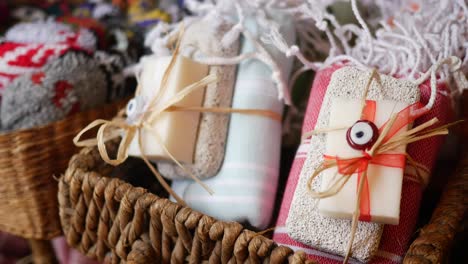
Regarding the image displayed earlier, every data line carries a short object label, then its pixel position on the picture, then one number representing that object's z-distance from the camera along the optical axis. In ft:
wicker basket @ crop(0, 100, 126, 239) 2.05
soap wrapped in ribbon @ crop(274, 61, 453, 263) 1.56
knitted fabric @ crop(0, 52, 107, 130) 2.12
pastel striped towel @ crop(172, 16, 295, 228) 1.87
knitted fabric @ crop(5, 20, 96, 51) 2.32
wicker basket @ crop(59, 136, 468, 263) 1.50
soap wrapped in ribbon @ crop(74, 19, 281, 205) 1.87
